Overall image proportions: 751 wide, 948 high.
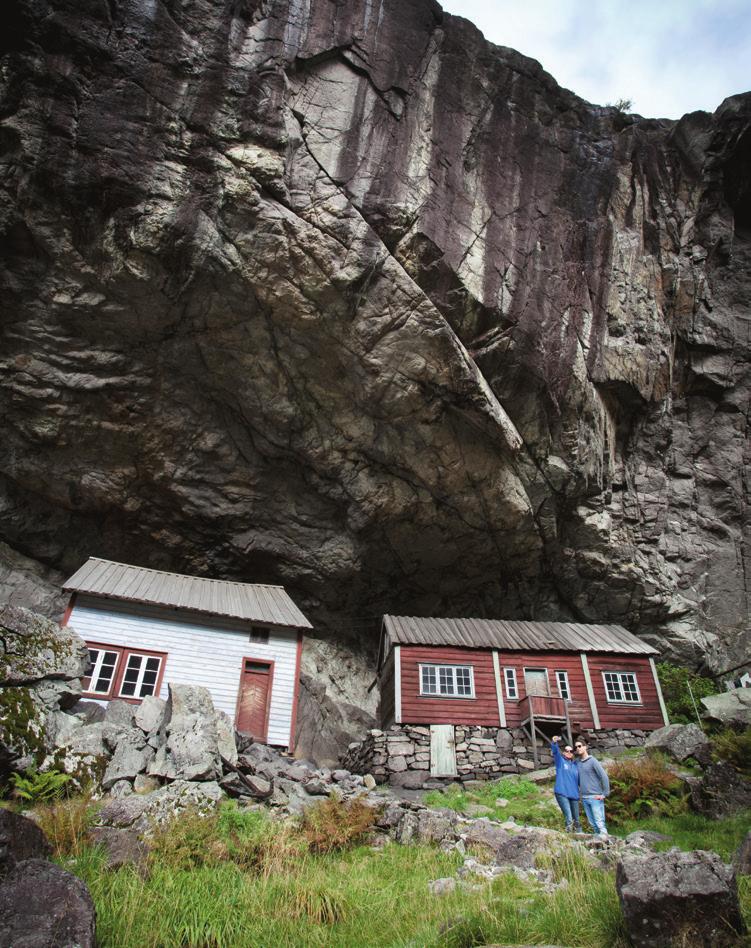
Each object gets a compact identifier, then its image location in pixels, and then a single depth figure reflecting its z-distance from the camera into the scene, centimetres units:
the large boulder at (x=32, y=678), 1019
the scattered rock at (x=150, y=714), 1303
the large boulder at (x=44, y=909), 496
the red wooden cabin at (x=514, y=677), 2147
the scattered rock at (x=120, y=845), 729
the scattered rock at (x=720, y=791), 1214
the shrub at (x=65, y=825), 747
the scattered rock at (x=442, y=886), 731
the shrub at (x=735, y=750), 1391
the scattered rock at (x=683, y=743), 1523
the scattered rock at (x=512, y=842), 880
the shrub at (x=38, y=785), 923
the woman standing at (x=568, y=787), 1169
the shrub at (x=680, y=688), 2427
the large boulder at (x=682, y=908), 508
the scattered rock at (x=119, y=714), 1315
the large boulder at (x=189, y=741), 1138
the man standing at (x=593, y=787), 1119
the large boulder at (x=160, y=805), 870
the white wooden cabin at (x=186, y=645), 1880
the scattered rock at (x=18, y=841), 595
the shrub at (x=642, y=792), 1275
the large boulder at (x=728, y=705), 1942
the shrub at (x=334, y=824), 948
